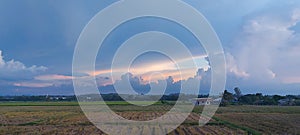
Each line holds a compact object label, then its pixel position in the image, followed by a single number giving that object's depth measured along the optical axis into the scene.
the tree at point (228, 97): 71.54
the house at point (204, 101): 60.40
